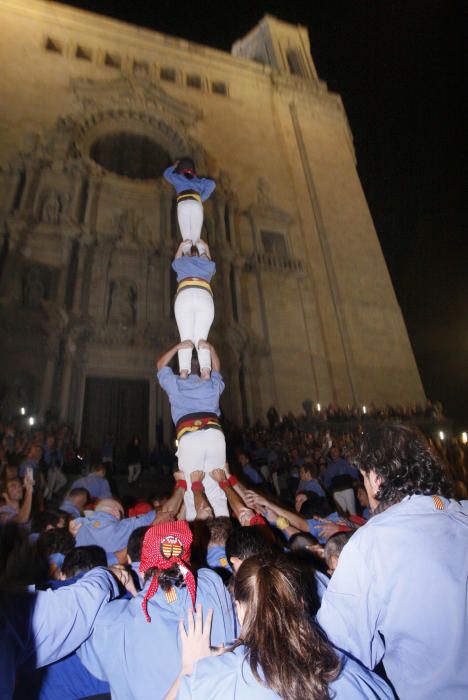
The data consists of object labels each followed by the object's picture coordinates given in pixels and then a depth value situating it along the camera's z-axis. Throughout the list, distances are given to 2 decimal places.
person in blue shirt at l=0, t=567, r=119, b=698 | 1.84
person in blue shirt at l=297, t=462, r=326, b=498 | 6.36
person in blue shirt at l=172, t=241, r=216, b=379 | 5.37
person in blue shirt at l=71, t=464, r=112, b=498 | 6.23
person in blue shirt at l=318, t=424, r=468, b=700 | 1.45
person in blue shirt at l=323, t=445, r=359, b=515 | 7.34
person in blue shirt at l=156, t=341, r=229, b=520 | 4.41
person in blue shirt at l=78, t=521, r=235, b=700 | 2.00
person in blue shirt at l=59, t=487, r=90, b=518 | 4.88
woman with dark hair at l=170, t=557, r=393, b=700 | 1.29
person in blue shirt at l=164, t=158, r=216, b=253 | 6.04
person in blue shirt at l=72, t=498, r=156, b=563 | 3.71
